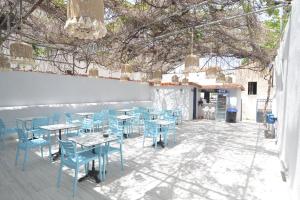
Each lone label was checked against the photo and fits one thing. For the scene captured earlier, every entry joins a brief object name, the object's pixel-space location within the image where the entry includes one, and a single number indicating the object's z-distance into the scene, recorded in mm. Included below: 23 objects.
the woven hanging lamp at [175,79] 11856
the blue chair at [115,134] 4709
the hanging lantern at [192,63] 4836
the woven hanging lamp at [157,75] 8320
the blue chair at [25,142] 5148
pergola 4961
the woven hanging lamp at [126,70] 7281
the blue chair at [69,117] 8298
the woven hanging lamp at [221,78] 9336
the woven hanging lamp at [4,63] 5117
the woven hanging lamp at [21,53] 4176
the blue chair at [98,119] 8277
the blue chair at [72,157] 3971
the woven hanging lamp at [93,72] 8865
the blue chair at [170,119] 8139
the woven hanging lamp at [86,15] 2020
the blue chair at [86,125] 7066
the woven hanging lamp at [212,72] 6195
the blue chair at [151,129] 6789
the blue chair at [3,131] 6674
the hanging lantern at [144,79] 10678
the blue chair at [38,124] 6514
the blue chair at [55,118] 8141
